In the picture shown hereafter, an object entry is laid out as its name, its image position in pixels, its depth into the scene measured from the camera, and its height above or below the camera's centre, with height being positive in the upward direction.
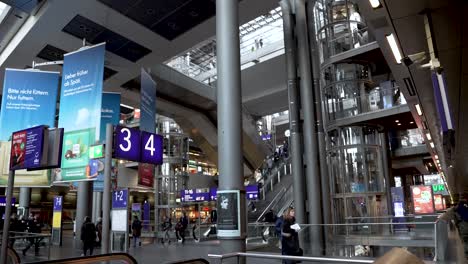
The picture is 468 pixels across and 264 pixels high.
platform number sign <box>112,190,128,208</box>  10.40 +0.41
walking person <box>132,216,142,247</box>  19.06 -0.65
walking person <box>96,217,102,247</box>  17.08 -0.55
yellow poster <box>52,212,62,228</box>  19.97 -0.17
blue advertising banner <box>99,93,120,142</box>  13.19 +3.42
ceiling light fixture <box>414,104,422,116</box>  11.19 +2.73
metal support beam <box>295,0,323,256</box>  16.34 +3.17
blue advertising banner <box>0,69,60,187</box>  10.45 +2.96
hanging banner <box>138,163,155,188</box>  12.18 +1.19
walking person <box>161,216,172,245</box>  21.81 -0.78
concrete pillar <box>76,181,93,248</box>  18.39 +0.61
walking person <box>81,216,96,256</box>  13.96 -0.65
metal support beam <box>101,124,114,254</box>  7.03 +0.23
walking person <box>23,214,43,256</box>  12.86 -0.63
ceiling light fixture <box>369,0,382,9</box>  5.50 +2.74
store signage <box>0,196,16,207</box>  28.07 +1.12
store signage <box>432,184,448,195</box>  29.04 +1.42
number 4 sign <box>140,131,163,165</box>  8.21 +1.34
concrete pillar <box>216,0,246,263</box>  7.29 +1.94
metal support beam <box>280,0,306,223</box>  16.98 +4.16
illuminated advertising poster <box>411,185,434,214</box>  18.70 +0.44
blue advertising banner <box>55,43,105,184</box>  9.27 +2.47
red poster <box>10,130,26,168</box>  7.08 +1.18
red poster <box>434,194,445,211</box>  26.70 +0.47
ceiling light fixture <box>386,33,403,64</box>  6.61 +2.67
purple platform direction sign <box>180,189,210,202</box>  27.67 +1.24
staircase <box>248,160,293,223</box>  23.86 +1.16
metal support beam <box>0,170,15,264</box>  6.11 -0.04
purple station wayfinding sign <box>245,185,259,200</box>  24.92 +1.24
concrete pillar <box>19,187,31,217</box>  27.45 +1.25
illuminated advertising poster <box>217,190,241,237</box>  7.01 -0.02
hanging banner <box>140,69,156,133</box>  12.62 +3.41
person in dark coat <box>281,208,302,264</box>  8.19 -0.49
